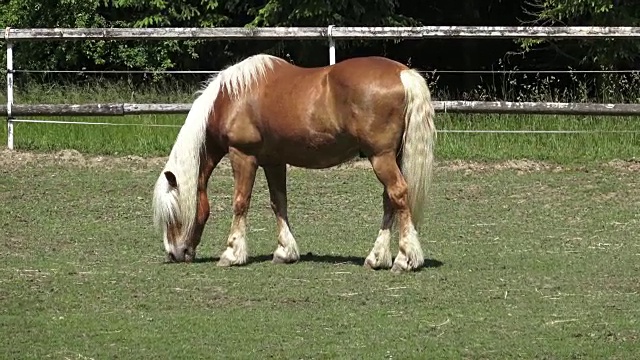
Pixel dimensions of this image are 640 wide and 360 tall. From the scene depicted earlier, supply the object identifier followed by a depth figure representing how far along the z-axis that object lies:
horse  16.28
